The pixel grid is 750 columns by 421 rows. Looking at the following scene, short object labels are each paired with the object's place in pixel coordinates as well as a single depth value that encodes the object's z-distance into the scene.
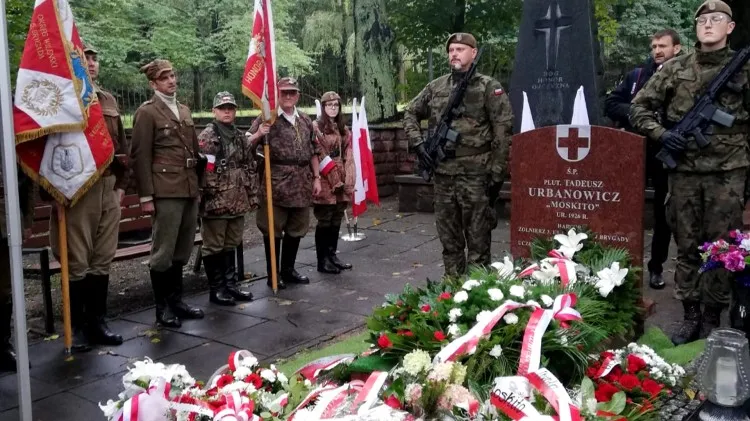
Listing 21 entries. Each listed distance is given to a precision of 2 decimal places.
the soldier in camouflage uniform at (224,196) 5.83
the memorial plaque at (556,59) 8.32
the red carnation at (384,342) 3.29
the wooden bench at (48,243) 5.26
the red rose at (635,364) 3.48
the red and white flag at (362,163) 8.67
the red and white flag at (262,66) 6.19
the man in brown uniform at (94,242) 4.92
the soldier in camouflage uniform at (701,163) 4.67
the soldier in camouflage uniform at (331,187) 6.85
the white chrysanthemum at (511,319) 3.31
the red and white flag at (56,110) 4.47
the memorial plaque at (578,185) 4.61
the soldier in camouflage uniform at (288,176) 6.39
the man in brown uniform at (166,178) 5.28
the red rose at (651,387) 3.28
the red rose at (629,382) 3.24
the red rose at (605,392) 3.12
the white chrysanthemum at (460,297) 3.48
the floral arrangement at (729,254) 3.96
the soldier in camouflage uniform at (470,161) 5.66
